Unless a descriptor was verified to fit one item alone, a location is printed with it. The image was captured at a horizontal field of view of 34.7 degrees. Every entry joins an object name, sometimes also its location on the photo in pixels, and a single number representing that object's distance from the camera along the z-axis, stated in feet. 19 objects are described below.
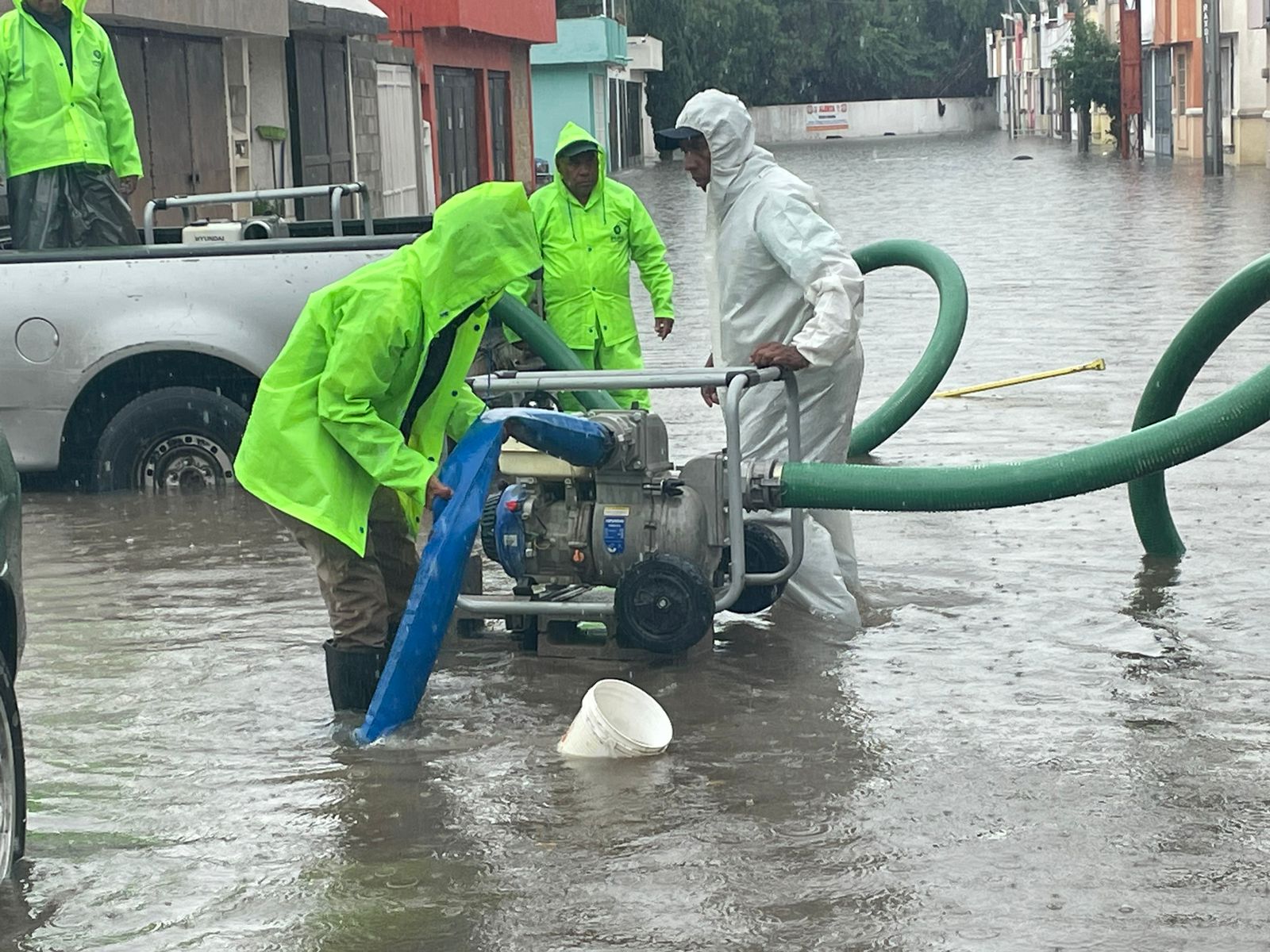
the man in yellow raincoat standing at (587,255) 29.60
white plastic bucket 17.13
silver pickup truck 28.68
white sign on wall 304.91
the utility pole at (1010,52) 340.18
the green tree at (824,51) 235.61
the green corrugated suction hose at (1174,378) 23.35
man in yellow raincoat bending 17.13
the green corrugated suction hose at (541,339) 25.89
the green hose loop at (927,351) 31.32
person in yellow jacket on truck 31.35
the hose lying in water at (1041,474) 18.85
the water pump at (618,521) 20.22
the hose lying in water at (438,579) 17.80
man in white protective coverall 21.74
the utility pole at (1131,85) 184.85
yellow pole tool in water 38.60
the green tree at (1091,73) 200.54
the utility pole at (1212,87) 121.08
